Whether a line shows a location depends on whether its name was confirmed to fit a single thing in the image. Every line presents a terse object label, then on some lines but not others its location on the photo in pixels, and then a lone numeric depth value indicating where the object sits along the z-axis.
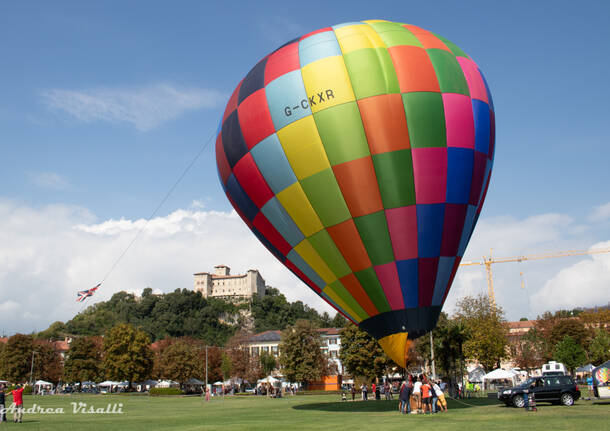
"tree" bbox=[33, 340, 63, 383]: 81.06
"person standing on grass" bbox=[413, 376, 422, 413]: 20.00
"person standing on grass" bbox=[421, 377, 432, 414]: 19.63
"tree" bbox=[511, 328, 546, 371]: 75.24
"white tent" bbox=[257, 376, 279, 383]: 63.55
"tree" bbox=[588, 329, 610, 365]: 59.41
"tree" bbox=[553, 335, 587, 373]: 59.94
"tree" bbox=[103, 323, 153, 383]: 67.06
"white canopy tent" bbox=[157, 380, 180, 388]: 88.79
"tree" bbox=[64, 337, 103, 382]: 76.88
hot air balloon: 17.28
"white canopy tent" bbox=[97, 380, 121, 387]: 74.06
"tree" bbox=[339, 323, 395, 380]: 52.78
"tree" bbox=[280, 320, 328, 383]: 61.28
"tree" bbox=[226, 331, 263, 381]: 80.38
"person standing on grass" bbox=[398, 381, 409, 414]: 20.25
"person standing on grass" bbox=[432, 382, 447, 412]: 19.86
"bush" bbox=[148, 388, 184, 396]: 62.97
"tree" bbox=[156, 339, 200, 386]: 70.88
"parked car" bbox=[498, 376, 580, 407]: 22.86
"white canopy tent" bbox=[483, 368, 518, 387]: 38.25
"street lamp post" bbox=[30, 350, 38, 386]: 75.31
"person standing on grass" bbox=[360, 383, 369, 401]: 36.09
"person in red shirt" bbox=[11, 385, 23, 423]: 19.89
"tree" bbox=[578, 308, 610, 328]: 77.29
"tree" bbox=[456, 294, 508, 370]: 49.34
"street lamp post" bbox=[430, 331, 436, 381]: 33.39
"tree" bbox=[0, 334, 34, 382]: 77.50
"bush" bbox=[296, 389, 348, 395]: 57.89
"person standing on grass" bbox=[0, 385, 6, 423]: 20.27
